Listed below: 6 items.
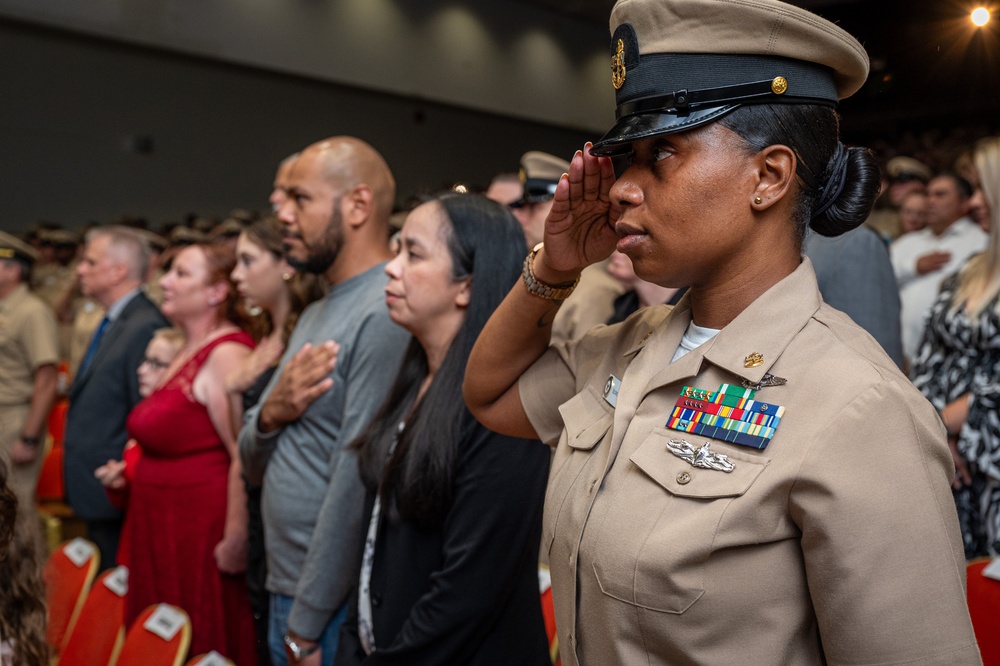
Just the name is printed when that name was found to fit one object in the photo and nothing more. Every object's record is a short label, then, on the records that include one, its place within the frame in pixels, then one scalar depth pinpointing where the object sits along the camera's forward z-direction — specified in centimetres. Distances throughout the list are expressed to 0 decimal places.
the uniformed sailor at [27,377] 446
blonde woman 236
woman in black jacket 165
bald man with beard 205
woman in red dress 286
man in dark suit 361
